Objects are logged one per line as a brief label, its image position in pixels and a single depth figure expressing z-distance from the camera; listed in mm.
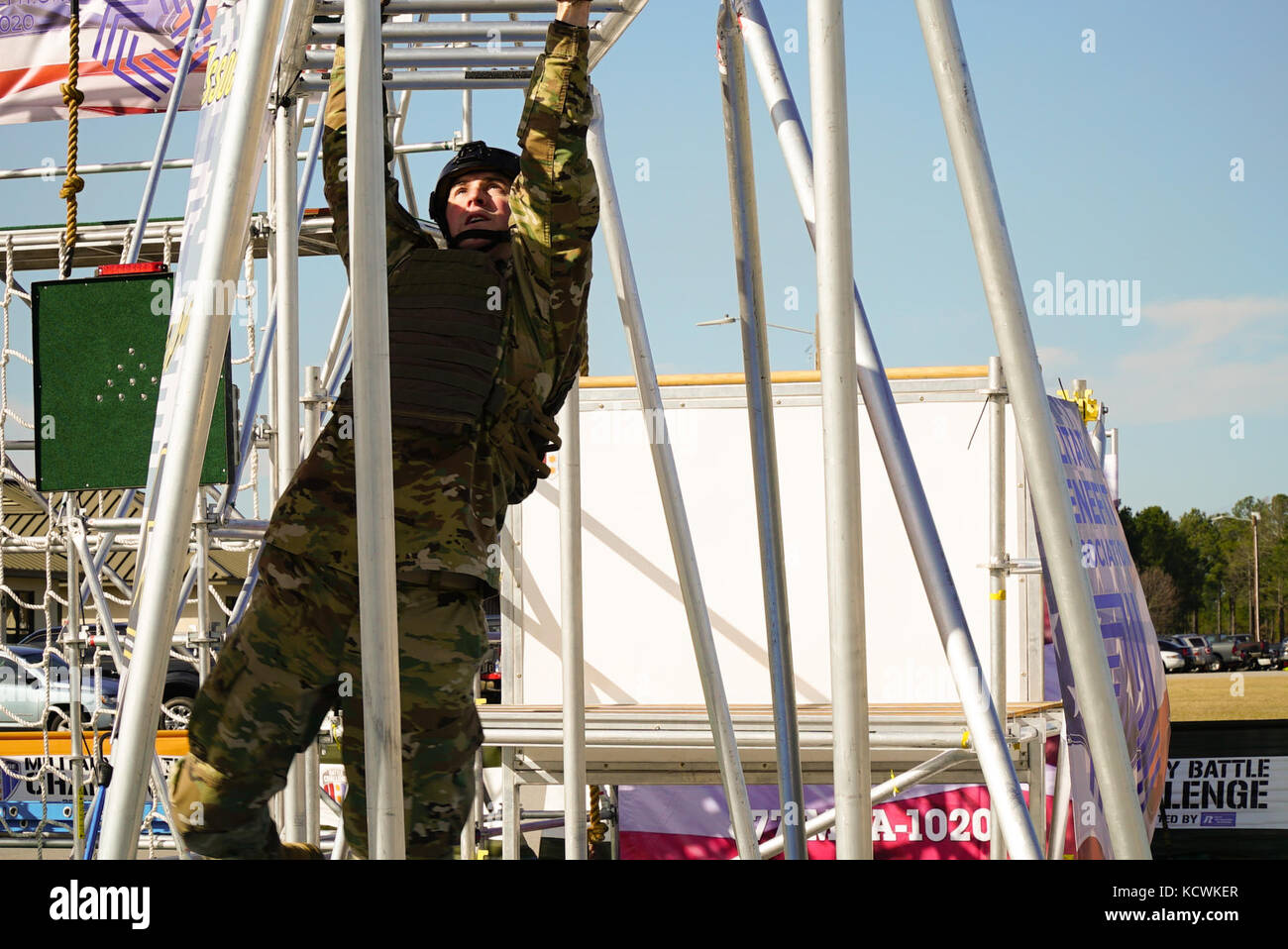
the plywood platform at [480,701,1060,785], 5113
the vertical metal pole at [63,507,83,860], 5270
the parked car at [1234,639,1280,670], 45438
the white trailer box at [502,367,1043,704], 6562
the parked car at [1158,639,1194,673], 42138
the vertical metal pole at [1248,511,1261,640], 64438
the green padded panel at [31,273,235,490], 4383
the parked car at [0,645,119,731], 10882
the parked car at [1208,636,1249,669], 44650
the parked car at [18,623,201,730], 11016
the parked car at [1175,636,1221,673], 43469
